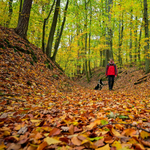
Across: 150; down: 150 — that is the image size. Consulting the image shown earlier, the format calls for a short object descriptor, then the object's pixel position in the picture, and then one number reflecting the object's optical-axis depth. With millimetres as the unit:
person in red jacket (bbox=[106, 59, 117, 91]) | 6796
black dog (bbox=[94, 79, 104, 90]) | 8961
